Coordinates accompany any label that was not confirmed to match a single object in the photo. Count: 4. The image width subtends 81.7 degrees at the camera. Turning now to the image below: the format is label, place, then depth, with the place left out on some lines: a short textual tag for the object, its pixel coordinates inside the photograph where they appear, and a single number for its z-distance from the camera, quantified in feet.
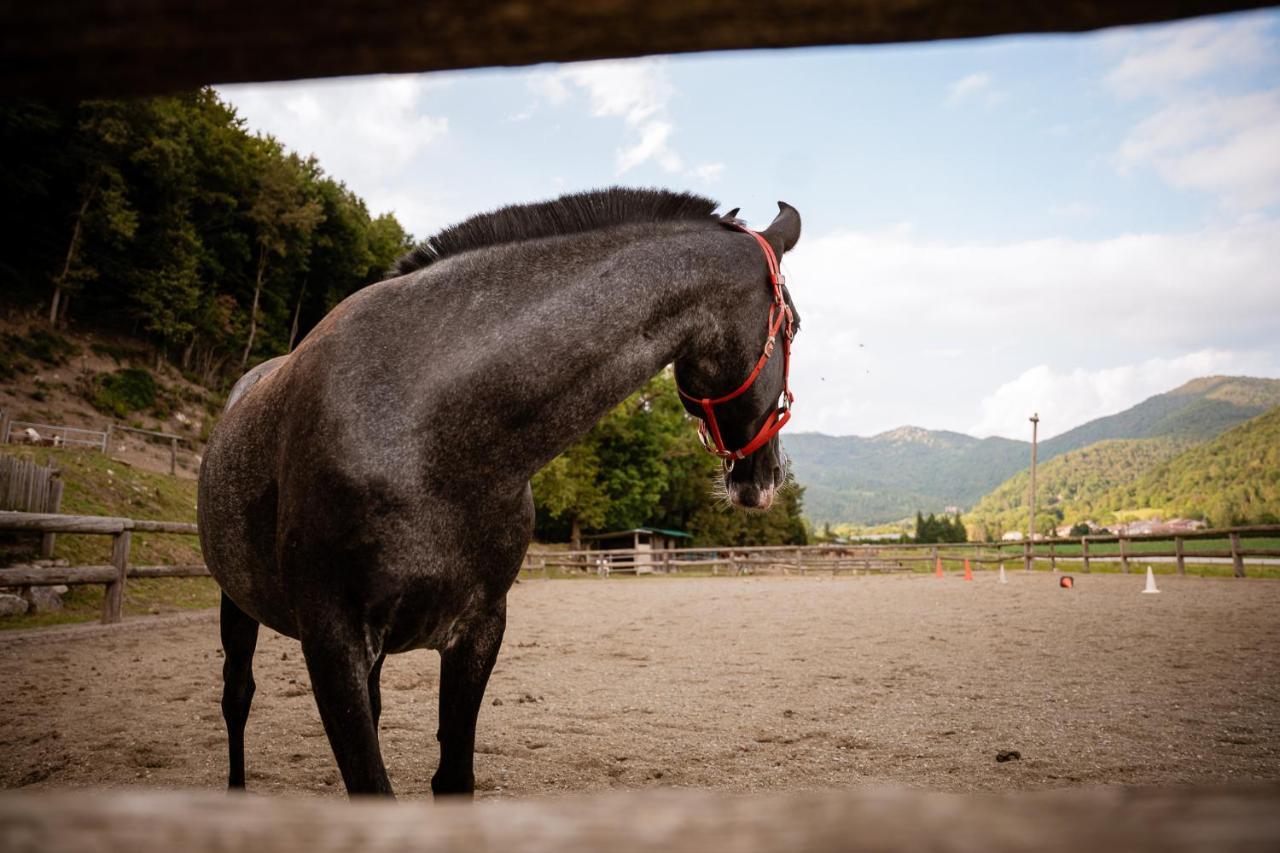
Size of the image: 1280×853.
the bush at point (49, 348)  103.50
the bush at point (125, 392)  104.32
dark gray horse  7.48
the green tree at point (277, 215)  137.28
